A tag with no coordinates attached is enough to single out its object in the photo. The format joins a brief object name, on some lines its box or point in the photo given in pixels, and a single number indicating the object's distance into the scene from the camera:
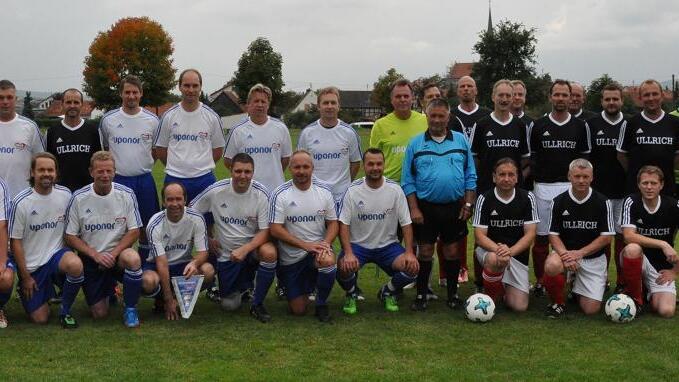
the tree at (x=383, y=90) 67.88
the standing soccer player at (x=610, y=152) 6.62
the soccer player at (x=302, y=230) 5.80
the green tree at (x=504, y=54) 57.22
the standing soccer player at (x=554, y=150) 6.44
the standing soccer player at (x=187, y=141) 6.47
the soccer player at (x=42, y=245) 5.55
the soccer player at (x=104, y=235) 5.57
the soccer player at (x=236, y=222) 5.91
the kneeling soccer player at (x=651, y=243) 5.76
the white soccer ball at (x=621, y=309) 5.50
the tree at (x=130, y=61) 53.81
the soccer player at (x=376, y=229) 5.90
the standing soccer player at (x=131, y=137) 6.48
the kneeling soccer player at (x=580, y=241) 5.80
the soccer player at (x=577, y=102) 7.14
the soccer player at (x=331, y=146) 6.52
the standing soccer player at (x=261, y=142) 6.54
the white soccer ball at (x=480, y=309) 5.55
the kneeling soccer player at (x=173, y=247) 5.67
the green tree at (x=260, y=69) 51.94
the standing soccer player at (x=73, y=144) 6.41
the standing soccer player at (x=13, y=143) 6.15
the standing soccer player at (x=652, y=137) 6.38
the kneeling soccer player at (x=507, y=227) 5.89
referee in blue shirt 5.92
